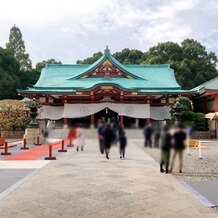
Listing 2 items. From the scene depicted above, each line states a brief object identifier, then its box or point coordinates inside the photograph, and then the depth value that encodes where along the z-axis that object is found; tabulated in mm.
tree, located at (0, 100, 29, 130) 19569
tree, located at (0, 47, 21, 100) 32697
